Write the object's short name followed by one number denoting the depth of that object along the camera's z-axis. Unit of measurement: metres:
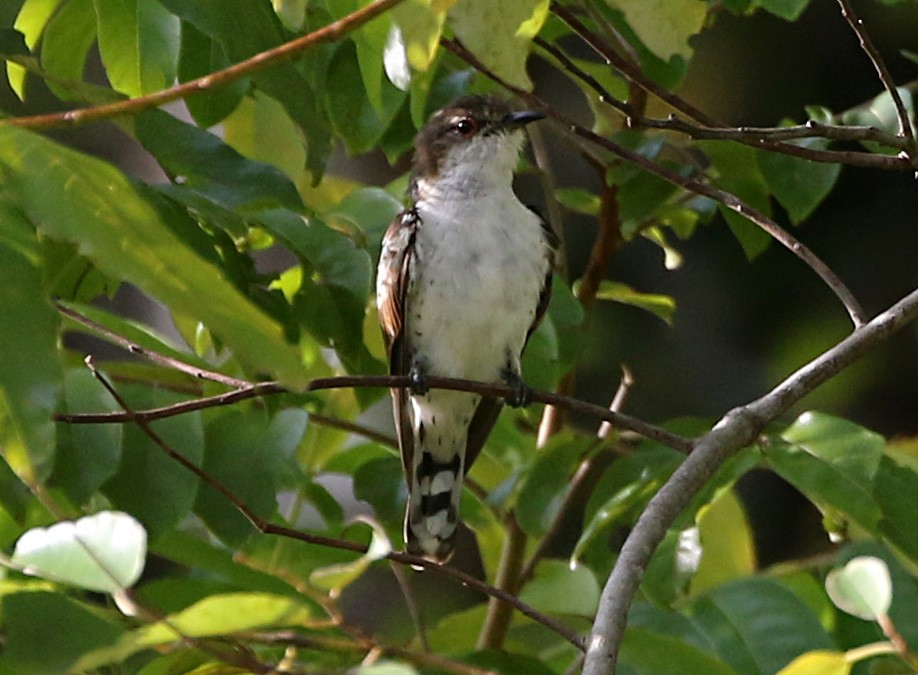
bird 8.30
